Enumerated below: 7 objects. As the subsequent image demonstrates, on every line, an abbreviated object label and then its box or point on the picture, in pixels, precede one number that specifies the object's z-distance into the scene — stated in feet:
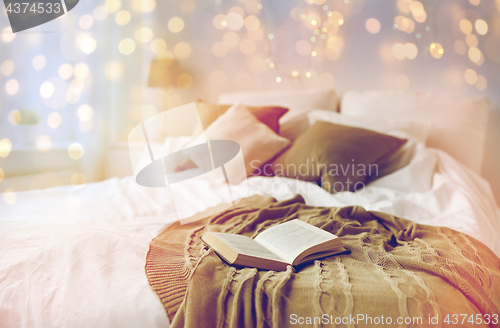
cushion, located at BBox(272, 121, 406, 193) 4.87
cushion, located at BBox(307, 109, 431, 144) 5.62
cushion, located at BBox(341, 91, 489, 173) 5.87
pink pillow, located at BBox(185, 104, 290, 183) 5.65
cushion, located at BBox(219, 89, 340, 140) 6.75
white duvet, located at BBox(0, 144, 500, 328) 2.08
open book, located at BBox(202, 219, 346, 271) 2.37
